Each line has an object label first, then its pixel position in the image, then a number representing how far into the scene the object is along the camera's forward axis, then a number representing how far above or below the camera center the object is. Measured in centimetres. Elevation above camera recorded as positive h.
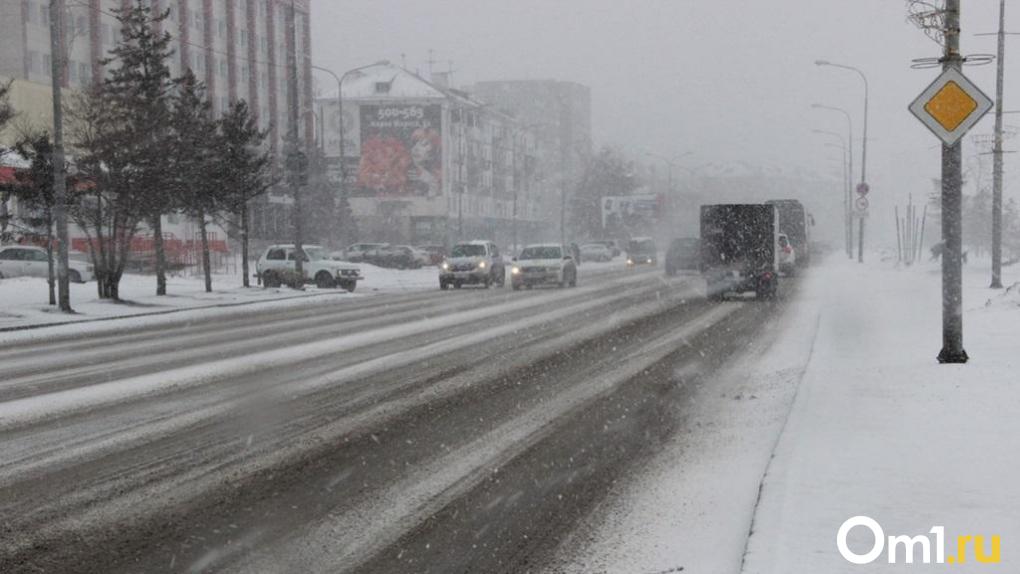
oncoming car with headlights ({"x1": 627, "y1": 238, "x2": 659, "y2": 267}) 7119 -150
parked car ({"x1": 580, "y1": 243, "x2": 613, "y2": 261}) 8169 -174
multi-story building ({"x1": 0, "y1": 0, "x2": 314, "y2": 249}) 6544 +1302
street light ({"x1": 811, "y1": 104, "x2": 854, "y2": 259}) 6857 +146
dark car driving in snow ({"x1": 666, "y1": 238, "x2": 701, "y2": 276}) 4897 -124
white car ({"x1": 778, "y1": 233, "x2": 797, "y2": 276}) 4269 -124
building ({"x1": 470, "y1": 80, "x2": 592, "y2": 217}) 17012 +1090
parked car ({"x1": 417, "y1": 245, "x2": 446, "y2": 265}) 6981 -133
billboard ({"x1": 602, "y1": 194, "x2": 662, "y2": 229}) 11369 +192
